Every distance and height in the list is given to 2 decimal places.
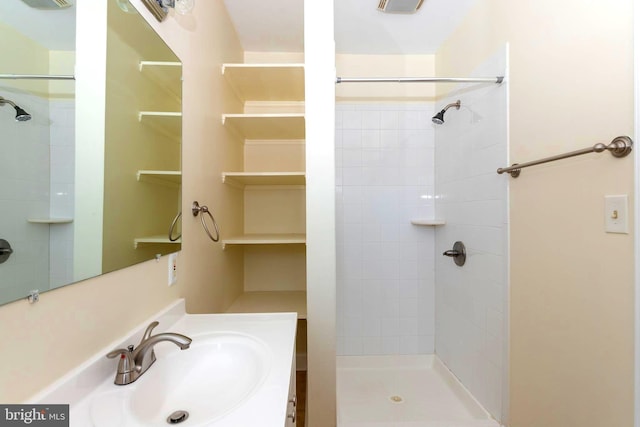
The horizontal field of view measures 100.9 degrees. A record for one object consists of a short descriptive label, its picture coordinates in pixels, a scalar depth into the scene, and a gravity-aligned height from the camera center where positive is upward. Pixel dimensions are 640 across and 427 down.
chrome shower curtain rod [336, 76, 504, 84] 1.45 +0.81
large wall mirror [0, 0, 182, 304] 0.51 +0.15
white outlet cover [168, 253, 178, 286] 1.08 -0.23
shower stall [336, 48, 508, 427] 1.87 -0.30
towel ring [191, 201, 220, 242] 1.28 +0.01
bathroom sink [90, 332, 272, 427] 0.62 -0.48
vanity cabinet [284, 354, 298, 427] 0.75 -0.60
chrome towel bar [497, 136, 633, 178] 0.83 +0.22
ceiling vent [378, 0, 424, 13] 1.63 +1.33
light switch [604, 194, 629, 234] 0.84 +0.01
